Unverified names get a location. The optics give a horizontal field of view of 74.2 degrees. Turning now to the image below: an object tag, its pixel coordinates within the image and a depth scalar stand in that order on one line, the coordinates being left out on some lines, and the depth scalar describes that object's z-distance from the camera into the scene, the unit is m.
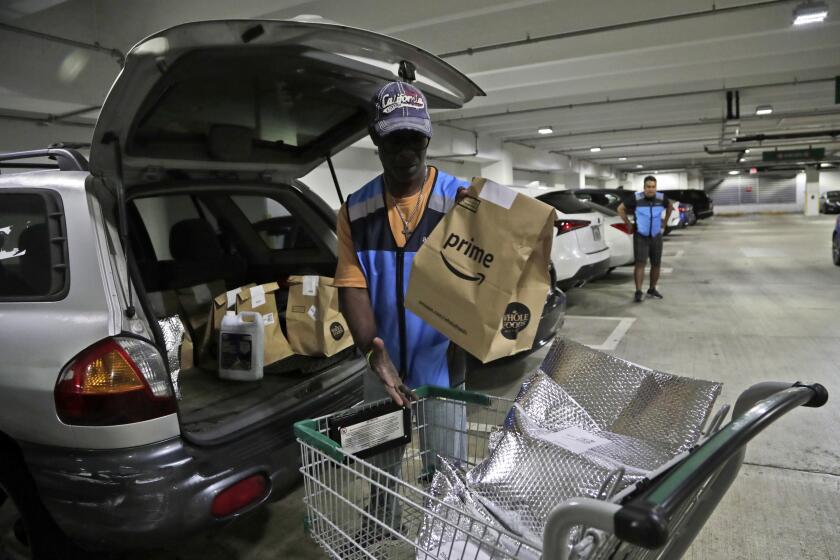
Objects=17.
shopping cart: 0.75
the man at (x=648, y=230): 7.41
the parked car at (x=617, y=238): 8.46
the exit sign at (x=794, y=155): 23.27
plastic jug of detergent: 2.86
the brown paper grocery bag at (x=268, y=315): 3.08
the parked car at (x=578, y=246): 6.22
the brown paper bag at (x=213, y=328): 3.23
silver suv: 1.64
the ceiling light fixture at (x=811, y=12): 6.14
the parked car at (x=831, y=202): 29.66
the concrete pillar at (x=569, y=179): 27.03
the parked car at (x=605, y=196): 9.81
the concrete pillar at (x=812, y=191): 33.72
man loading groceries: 1.63
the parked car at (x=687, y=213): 22.24
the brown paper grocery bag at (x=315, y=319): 3.04
